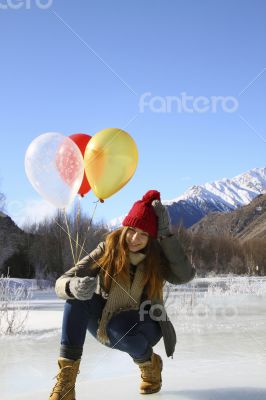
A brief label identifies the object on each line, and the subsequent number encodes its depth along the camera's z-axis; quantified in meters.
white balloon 3.86
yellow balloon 4.18
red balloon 4.41
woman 2.32
